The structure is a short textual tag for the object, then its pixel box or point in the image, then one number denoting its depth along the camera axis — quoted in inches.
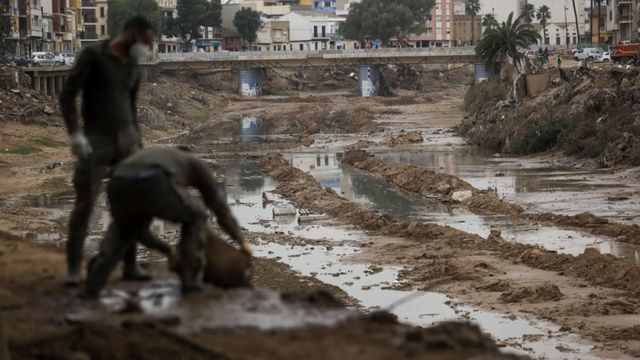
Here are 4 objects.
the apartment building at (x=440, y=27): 6830.7
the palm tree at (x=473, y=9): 6688.0
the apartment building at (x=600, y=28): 4904.0
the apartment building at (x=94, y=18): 5418.3
